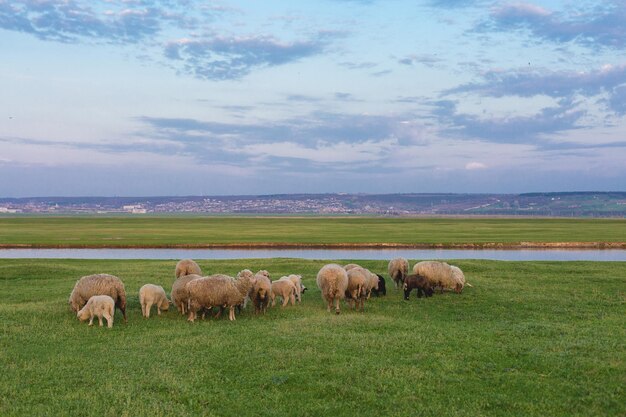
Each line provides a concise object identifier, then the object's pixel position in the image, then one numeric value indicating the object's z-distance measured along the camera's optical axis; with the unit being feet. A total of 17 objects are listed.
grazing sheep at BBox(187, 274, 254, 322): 55.72
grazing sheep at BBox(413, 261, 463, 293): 73.87
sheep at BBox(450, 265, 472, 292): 73.85
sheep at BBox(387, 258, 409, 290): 81.35
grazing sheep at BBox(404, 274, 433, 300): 70.46
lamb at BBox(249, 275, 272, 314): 60.13
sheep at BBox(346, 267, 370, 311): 62.80
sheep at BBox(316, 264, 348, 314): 60.95
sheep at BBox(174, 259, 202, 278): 73.36
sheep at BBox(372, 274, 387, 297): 73.82
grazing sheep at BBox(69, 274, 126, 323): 57.21
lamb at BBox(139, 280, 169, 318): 58.44
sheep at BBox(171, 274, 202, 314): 58.80
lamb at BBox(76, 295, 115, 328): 52.65
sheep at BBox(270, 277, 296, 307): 66.23
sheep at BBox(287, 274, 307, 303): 69.67
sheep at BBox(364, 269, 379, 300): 67.61
